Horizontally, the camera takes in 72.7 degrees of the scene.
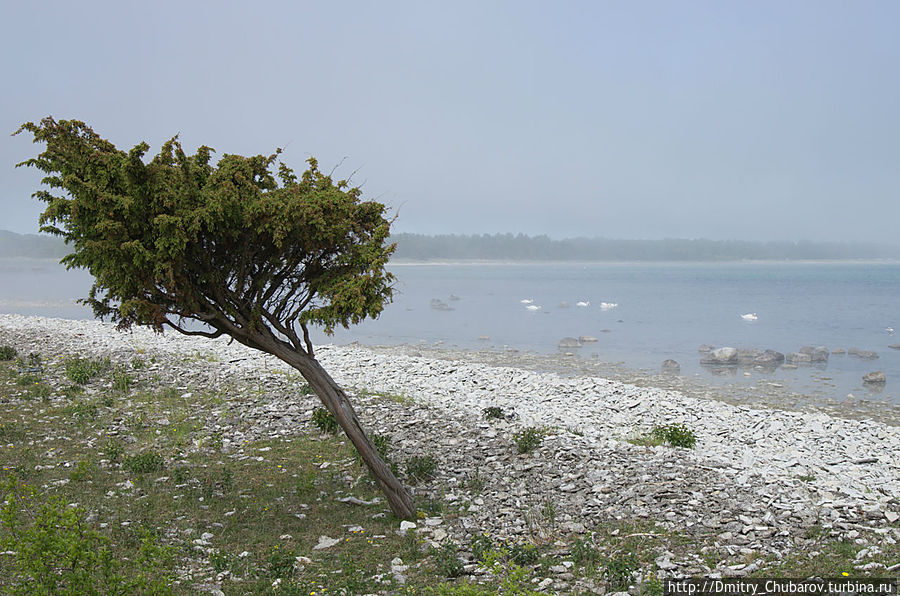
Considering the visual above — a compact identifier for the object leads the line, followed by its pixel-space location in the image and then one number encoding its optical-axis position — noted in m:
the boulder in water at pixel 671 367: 28.14
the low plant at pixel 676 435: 13.12
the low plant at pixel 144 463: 11.00
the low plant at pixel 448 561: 7.70
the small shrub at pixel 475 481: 10.75
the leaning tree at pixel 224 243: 8.06
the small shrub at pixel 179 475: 10.67
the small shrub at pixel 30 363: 18.92
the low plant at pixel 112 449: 11.55
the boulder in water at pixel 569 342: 36.34
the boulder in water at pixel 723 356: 29.86
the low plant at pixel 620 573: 7.18
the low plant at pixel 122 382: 17.09
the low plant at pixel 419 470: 11.27
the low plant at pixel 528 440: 12.36
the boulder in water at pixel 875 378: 25.72
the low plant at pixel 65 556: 5.32
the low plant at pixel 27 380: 17.01
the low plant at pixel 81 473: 9.98
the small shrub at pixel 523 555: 7.98
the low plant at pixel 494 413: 15.09
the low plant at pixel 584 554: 7.92
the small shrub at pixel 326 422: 13.92
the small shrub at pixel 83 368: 17.27
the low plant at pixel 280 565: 7.52
